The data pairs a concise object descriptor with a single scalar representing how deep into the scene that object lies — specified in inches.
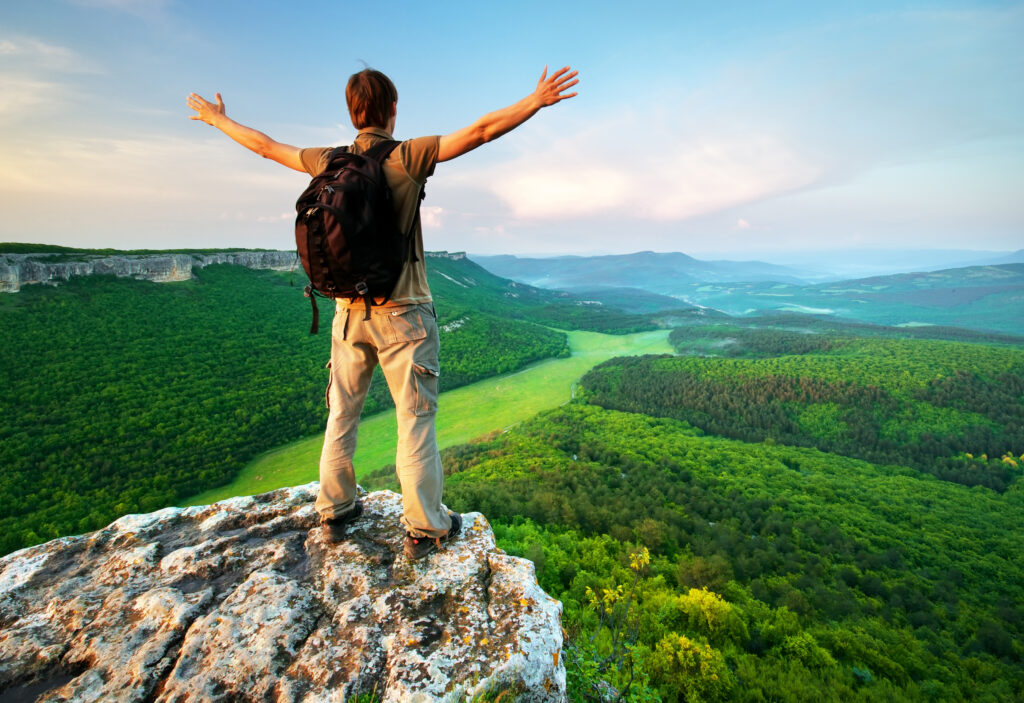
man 119.6
